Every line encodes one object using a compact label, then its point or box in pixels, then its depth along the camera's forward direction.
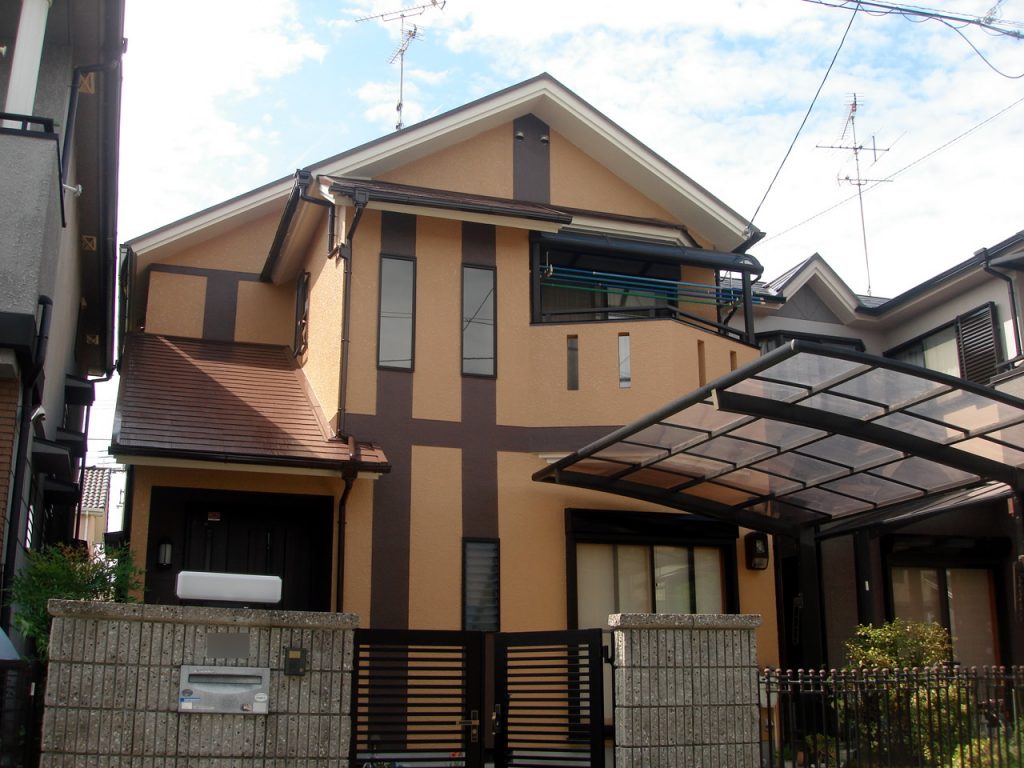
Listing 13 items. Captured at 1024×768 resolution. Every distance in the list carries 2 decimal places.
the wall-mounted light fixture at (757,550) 14.27
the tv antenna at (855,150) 24.31
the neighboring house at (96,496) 31.83
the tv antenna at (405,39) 21.73
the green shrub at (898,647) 12.62
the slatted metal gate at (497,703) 7.95
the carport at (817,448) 9.51
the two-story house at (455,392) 12.93
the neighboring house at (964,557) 16.38
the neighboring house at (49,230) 9.13
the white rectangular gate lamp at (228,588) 7.25
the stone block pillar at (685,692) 7.59
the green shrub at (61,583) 8.26
